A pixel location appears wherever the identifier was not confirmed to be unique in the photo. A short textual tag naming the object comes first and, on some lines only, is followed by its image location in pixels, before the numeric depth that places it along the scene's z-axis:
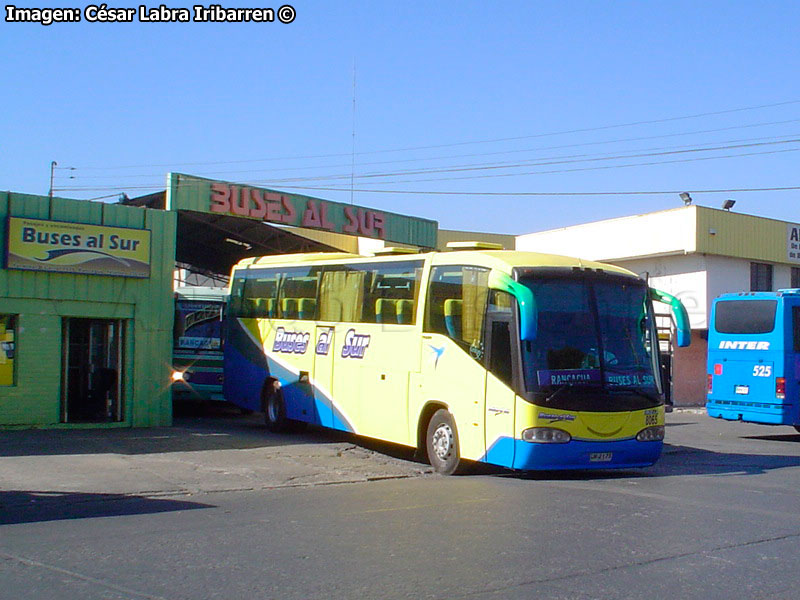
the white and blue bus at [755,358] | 20.50
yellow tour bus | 12.58
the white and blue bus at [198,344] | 21.62
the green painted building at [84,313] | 17.14
